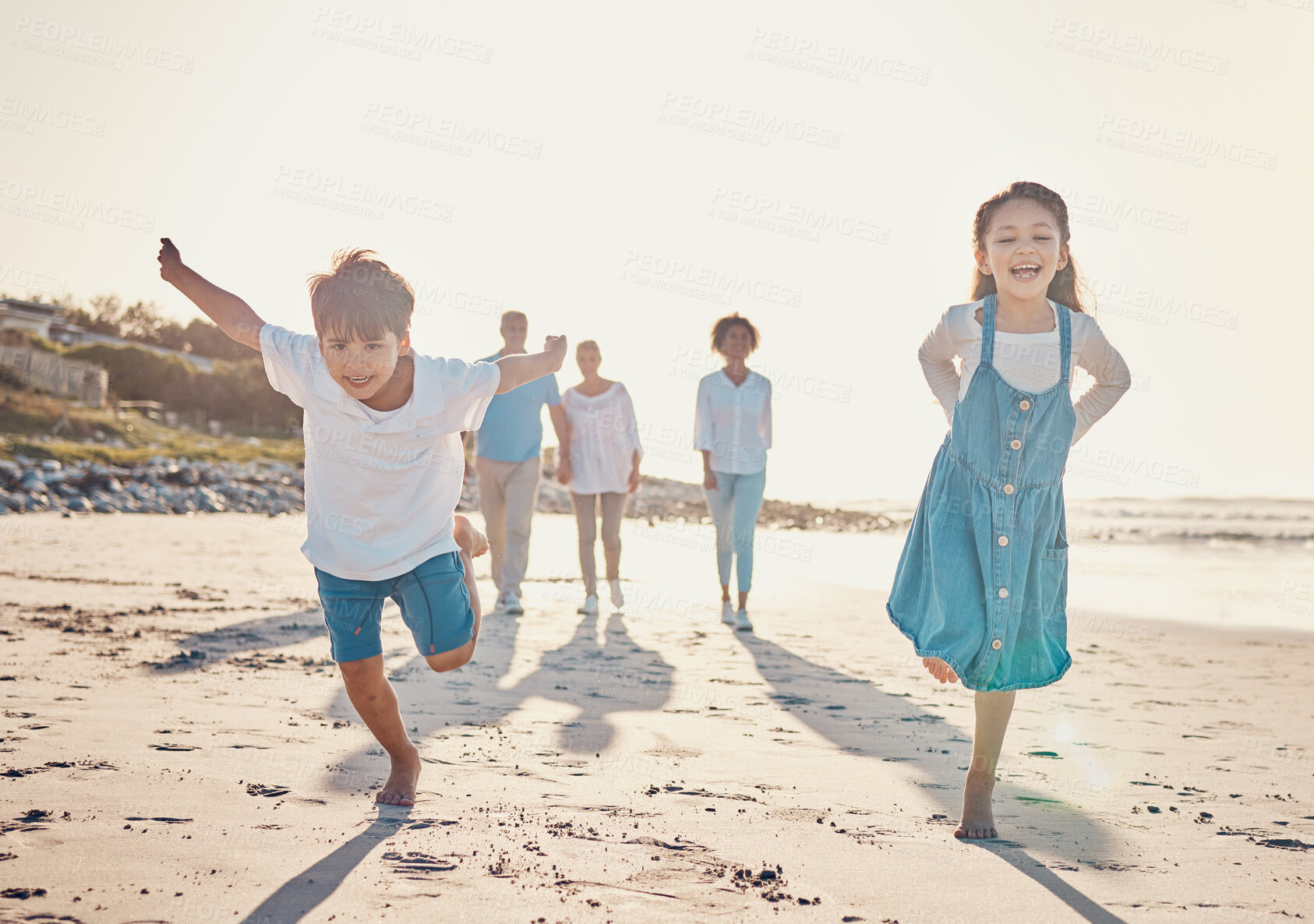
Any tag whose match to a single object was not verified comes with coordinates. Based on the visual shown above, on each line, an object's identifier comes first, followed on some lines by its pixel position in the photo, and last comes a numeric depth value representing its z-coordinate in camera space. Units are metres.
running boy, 2.96
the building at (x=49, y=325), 41.88
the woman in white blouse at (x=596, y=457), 8.17
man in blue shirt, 7.78
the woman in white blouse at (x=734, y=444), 7.68
